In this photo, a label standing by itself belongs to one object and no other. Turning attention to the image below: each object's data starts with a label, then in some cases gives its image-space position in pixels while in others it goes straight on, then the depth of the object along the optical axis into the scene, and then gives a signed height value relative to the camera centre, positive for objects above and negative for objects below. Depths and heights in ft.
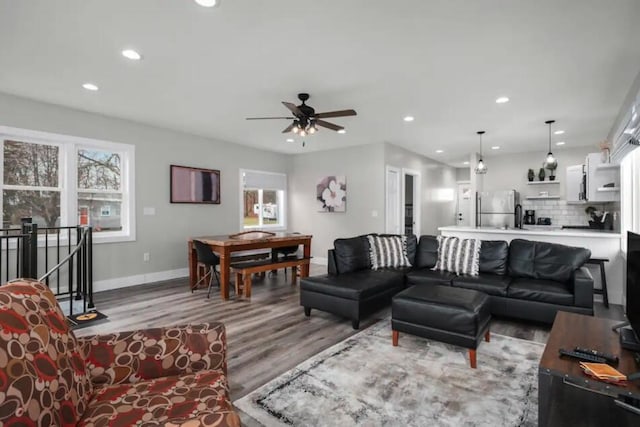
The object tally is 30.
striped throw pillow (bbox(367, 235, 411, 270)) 14.52 -1.78
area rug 6.34 -3.88
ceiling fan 12.09 +3.50
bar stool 13.58 -2.82
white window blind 23.36 +2.32
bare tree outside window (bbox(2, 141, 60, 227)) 13.92 +1.21
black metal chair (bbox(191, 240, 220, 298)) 15.31 -2.03
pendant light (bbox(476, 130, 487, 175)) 20.49 +2.65
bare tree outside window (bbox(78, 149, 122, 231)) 16.05 +1.09
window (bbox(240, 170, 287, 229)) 23.56 +0.92
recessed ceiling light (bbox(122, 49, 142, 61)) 9.70 +4.65
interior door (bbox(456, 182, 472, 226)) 33.35 +0.64
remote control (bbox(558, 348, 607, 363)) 5.35 -2.36
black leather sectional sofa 10.96 -2.51
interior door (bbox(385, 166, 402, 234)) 23.26 +0.67
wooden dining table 14.82 -1.61
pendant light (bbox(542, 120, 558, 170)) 17.15 +2.70
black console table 4.69 -2.73
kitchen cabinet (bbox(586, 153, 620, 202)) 15.21 +1.47
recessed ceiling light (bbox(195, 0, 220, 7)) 7.35 +4.63
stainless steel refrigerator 25.50 +0.25
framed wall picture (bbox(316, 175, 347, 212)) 23.72 +1.31
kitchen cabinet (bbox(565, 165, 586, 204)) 21.39 +1.86
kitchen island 14.05 -1.46
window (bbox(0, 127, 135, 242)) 14.03 +1.36
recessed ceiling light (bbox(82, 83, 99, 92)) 12.22 +4.65
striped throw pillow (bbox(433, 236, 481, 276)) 13.37 -1.83
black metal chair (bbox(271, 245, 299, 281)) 18.58 -2.18
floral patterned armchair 3.37 -2.08
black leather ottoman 8.44 -2.77
